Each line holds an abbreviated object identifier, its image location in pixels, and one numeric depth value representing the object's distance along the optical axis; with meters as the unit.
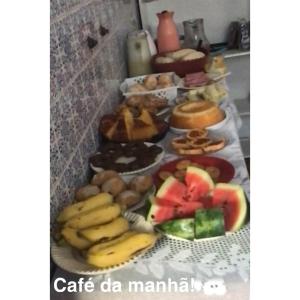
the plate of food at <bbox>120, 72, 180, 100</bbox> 1.00
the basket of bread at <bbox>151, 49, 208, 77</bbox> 1.12
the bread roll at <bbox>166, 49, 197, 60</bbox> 1.16
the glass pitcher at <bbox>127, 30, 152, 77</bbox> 1.17
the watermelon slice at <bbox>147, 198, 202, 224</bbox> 0.53
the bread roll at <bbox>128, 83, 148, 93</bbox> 1.01
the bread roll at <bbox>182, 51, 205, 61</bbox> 1.14
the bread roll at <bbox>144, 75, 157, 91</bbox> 1.03
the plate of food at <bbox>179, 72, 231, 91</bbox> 1.00
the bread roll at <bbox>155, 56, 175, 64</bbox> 1.14
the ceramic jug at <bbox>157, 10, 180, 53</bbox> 1.26
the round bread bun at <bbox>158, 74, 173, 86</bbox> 1.03
